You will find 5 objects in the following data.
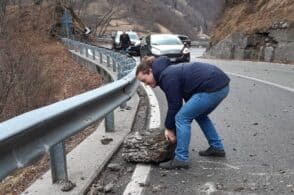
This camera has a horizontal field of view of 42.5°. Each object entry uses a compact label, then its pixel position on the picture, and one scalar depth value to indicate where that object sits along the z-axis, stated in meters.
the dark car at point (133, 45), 23.06
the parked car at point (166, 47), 16.19
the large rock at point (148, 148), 4.20
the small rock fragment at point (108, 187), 3.55
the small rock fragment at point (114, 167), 4.06
